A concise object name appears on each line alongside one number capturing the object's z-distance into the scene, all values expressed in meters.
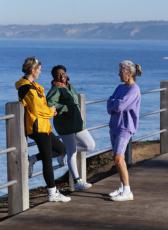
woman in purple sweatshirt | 10.37
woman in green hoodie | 10.88
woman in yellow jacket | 10.02
